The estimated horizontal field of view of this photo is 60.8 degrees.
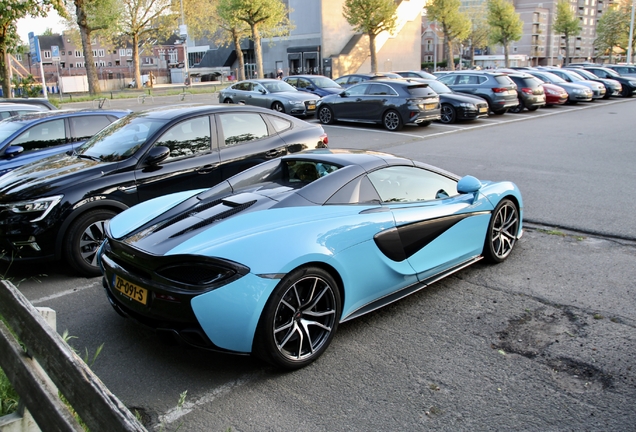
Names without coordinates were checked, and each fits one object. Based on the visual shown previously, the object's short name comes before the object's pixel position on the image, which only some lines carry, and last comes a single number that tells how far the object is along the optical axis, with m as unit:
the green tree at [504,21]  61.72
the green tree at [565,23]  79.30
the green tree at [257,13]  39.78
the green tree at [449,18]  55.50
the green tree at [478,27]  85.12
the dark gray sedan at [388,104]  17.19
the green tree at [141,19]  46.75
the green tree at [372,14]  45.41
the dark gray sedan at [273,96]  20.59
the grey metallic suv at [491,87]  20.81
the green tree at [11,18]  18.53
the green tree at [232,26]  41.12
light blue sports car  3.42
